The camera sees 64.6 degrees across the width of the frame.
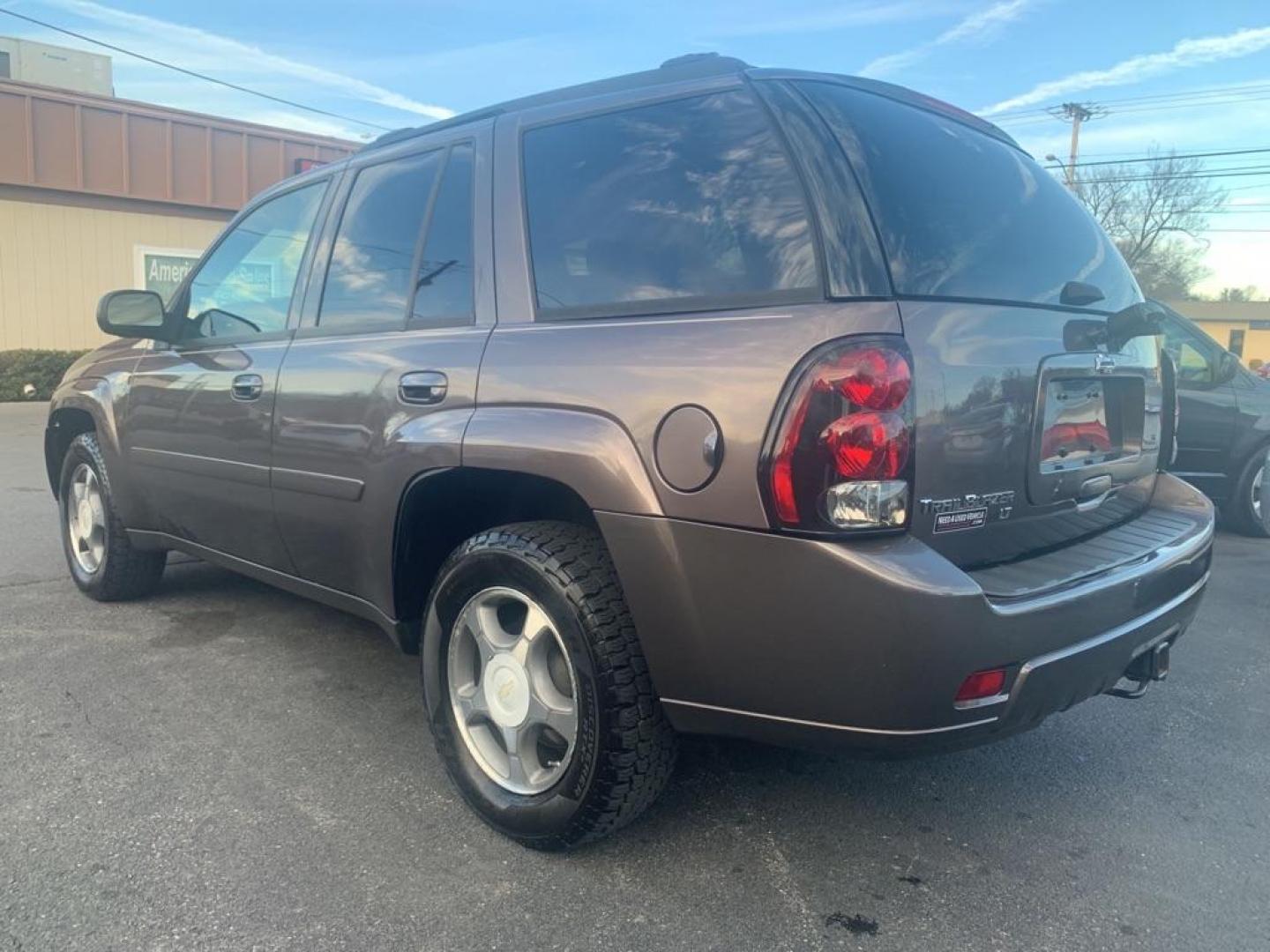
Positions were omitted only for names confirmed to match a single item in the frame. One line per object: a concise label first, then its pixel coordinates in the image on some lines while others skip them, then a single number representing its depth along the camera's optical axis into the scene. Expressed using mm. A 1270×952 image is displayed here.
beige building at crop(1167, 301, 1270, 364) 48969
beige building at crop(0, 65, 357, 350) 16000
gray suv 2059
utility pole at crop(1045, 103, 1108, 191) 41781
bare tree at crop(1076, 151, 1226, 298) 42625
